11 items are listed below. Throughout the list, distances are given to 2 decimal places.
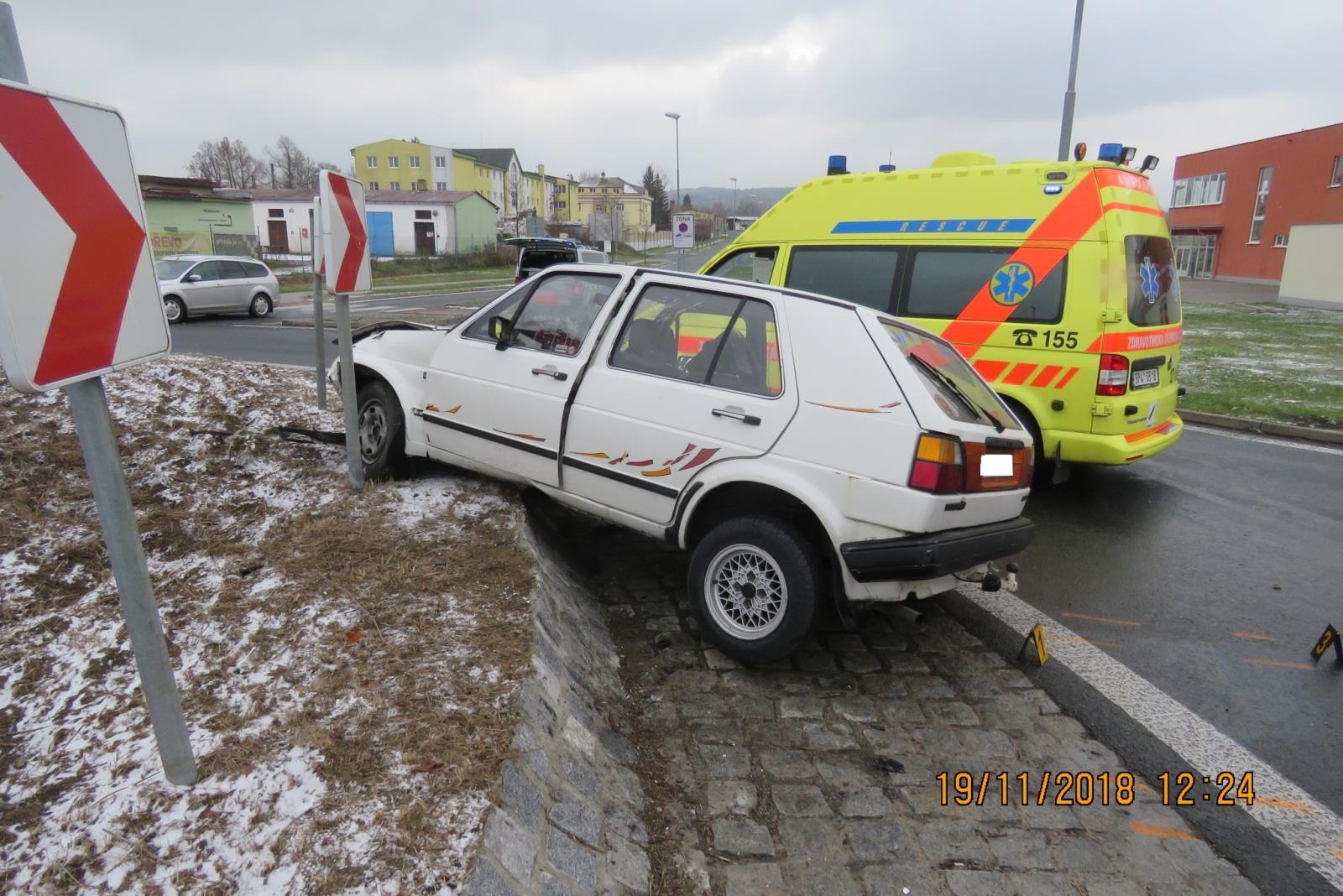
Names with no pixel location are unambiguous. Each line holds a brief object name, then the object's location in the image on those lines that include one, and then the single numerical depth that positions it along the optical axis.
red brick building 36.41
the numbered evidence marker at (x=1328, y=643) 4.04
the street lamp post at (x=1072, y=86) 15.08
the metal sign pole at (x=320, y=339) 6.65
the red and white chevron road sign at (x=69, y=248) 1.78
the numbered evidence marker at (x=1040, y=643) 4.04
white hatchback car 3.51
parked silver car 19.23
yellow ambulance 5.89
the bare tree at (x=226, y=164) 87.50
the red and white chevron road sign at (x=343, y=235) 4.79
